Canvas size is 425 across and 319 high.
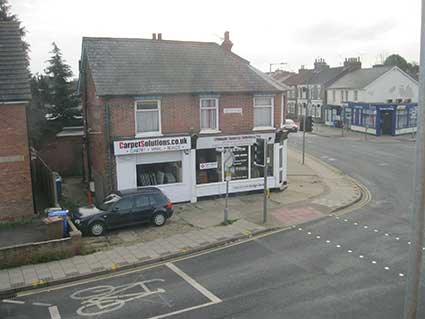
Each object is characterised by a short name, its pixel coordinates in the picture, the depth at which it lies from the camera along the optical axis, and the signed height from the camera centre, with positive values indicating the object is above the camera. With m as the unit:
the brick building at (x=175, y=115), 20.72 -0.38
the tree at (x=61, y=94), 33.62 +1.18
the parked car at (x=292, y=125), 52.72 -2.38
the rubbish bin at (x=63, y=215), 15.76 -3.70
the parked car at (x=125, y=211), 17.39 -4.07
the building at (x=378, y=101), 49.50 +0.32
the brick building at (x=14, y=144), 17.38 -1.30
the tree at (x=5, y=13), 34.85 +7.70
